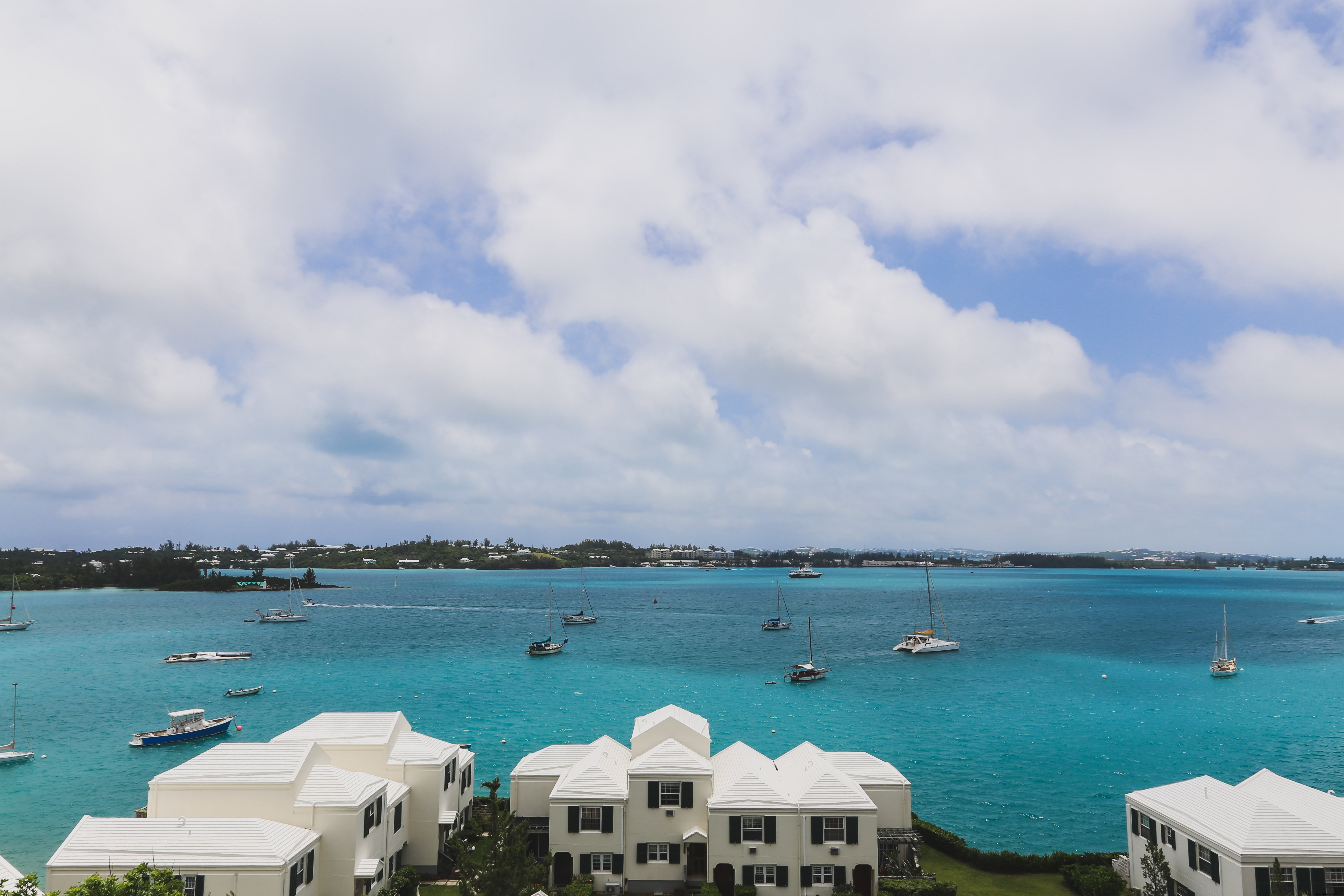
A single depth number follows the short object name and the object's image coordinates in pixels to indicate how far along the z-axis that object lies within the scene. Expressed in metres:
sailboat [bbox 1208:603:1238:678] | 95.19
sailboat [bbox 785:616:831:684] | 89.81
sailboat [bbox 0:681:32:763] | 59.66
